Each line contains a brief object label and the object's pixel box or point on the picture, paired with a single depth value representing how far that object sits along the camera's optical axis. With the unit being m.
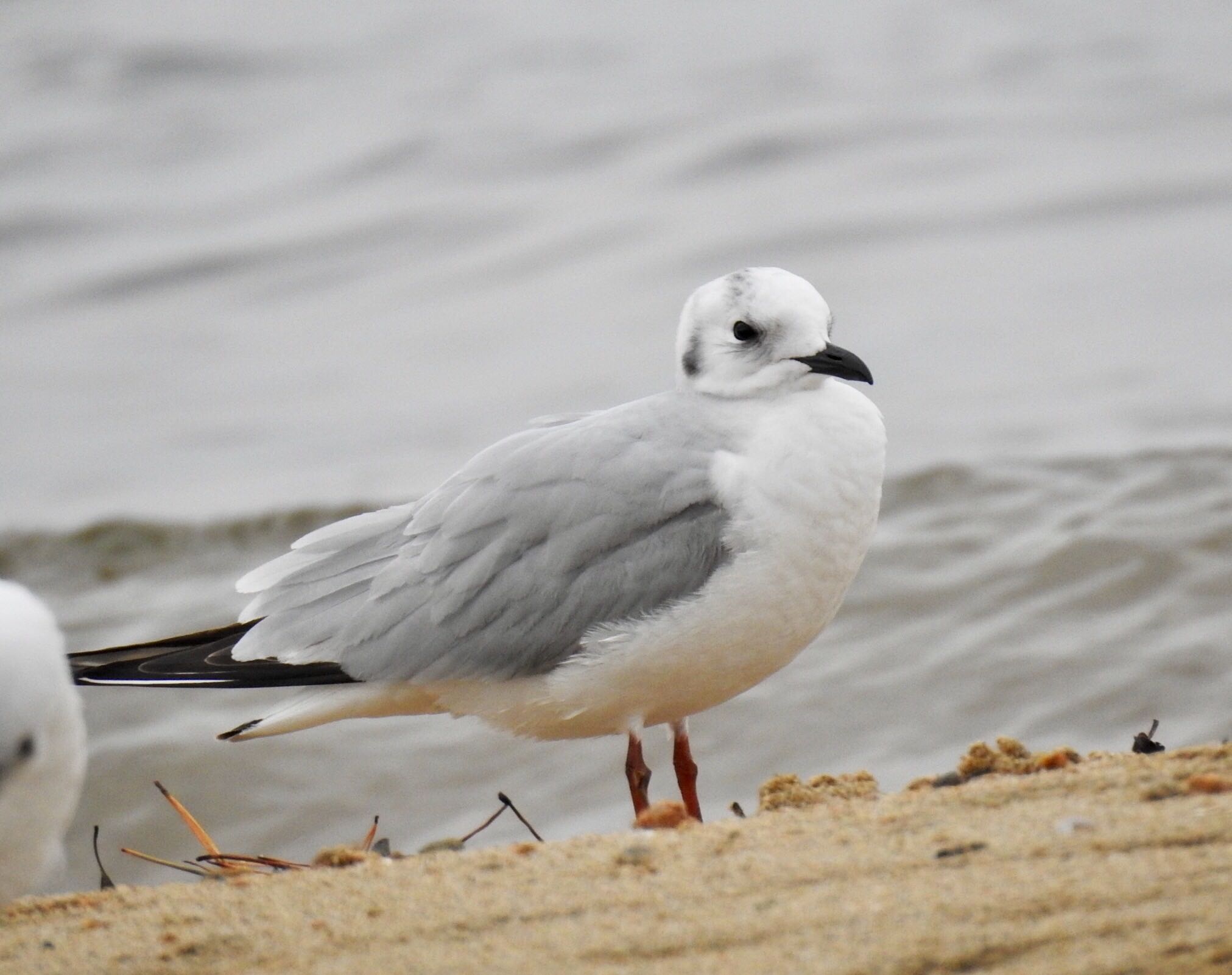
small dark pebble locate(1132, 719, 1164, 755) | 8.49
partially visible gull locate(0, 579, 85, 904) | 5.79
